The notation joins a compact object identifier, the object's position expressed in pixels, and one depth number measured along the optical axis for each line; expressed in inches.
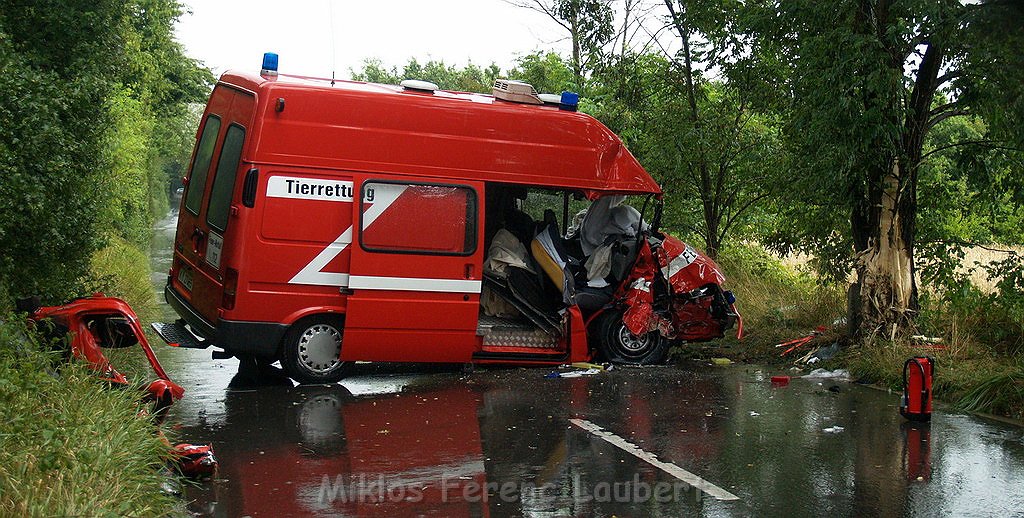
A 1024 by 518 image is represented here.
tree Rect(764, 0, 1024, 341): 422.6
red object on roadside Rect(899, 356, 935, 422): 352.5
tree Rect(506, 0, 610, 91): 700.0
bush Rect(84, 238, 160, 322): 524.5
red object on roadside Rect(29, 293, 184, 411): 306.4
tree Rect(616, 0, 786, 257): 585.0
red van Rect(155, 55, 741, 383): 394.3
